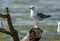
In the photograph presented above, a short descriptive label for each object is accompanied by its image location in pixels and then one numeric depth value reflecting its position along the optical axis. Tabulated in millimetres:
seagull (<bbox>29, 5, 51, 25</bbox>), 20323
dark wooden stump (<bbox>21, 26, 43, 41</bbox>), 12525
